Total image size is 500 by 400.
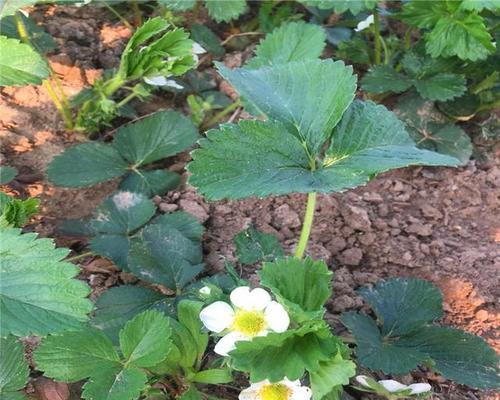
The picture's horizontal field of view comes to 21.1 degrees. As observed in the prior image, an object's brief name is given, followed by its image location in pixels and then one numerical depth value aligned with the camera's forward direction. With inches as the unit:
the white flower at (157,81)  24.9
